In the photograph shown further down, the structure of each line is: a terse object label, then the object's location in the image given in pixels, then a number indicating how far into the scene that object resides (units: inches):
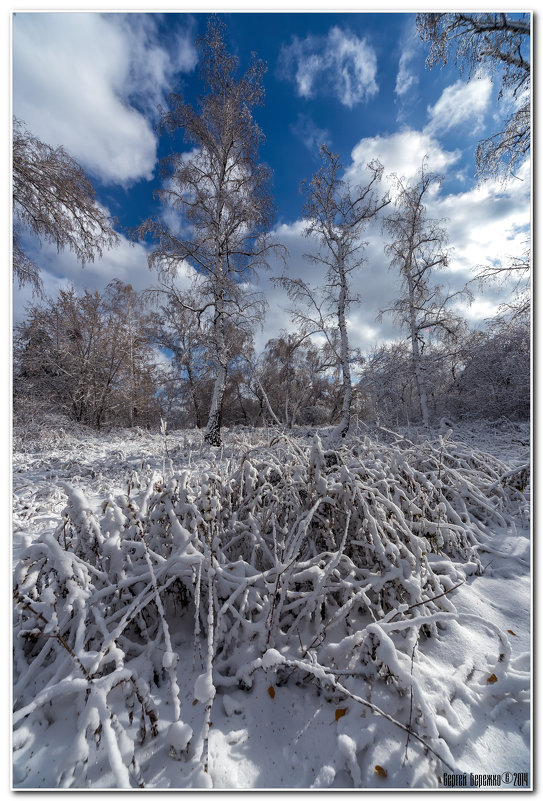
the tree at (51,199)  183.8
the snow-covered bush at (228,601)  40.2
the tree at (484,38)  89.4
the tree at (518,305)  193.6
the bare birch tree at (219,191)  293.0
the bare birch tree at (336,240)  343.3
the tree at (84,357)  430.9
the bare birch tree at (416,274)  368.2
